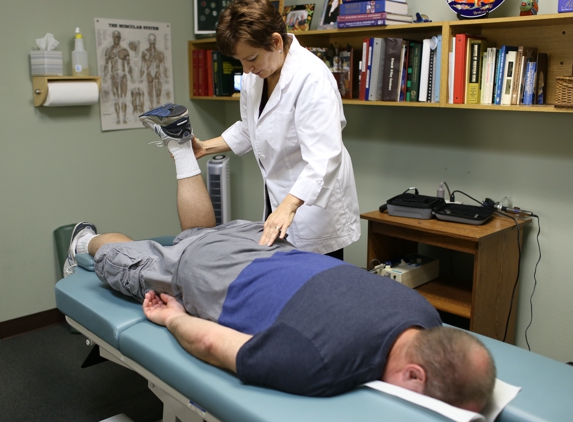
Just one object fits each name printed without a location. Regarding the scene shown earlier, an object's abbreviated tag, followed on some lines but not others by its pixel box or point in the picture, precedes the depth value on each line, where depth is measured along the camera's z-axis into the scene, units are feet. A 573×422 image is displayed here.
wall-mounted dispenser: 9.27
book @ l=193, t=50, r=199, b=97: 11.59
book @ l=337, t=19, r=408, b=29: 8.42
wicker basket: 6.78
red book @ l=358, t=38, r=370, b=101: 8.77
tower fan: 10.65
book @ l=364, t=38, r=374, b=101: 8.70
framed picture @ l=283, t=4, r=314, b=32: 9.90
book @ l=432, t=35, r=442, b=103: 8.02
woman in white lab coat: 5.94
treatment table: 4.09
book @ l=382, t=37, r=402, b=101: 8.49
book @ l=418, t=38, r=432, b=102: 8.21
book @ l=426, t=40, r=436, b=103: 8.16
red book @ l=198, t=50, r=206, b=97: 11.51
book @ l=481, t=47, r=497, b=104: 7.74
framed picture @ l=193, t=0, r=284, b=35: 11.46
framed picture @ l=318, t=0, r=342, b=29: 9.37
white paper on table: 3.84
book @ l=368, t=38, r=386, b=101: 8.61
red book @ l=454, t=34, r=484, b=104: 7.74
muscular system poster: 10.46
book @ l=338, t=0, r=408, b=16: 8.38
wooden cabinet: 7.48
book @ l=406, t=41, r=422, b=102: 8.38
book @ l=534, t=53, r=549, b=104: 7.64
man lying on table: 4.17
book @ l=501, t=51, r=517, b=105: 7.58
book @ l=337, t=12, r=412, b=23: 8.41
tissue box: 9.17
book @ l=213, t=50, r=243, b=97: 11.21
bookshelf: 7.24
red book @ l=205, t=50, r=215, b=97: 11.39
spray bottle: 9.63
